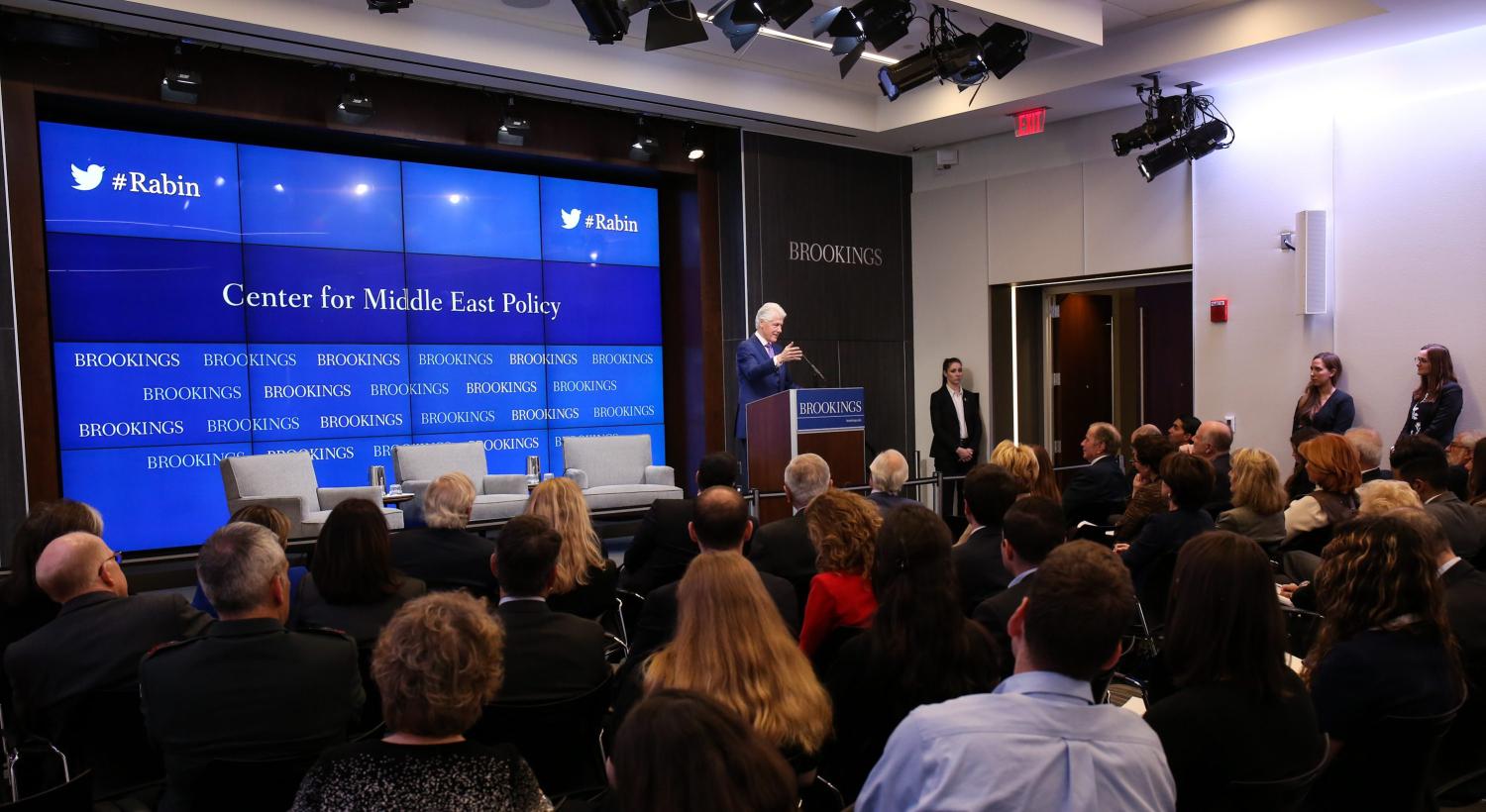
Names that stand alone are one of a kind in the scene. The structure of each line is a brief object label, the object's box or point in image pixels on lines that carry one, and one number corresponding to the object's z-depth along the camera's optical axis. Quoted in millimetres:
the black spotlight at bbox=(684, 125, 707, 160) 9195
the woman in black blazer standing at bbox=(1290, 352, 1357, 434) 7414
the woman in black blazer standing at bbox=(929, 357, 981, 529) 9711
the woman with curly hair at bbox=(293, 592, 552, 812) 1756
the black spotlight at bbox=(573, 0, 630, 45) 5793
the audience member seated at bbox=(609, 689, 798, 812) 1135
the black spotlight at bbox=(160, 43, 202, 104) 6676
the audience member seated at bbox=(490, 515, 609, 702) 2500
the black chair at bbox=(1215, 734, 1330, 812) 1880
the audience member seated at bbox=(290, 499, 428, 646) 3068
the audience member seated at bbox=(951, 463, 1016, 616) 3426
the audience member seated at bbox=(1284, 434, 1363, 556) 4398
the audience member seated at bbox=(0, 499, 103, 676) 3113
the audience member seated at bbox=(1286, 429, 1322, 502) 5543
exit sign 8914
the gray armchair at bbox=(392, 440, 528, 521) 7406
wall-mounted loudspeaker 7730
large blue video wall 7160
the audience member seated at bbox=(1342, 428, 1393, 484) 5191
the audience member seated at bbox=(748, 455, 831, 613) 3738
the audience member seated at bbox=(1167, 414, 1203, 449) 7330
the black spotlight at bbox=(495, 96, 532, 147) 8117
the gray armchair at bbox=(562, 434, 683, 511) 8188
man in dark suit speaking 7570
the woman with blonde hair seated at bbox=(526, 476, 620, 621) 3797
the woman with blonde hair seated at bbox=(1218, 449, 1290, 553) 4430
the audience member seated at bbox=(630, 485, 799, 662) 2887
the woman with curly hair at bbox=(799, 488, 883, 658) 2947
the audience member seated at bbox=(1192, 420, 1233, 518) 5844
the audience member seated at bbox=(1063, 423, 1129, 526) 5508
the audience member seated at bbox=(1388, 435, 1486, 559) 3867
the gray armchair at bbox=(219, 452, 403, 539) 6668
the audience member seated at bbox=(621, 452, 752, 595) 4309
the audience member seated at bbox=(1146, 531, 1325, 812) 1926
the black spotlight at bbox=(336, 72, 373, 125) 7316
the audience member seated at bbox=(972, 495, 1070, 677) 2818
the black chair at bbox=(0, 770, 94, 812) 2070
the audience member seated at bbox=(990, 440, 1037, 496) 4844
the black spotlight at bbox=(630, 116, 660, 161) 8805
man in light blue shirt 1425
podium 6766
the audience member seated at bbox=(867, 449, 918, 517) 4523
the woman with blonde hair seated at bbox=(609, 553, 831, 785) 2049
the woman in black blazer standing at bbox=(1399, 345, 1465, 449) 6816
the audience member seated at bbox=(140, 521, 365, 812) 2244
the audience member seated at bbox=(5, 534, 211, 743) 2678
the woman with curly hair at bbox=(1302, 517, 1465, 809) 2316
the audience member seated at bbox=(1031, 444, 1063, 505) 4918
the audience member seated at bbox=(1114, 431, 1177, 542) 4852
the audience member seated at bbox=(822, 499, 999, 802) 2330
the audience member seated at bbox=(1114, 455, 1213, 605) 4027
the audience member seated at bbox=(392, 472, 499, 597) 3766
